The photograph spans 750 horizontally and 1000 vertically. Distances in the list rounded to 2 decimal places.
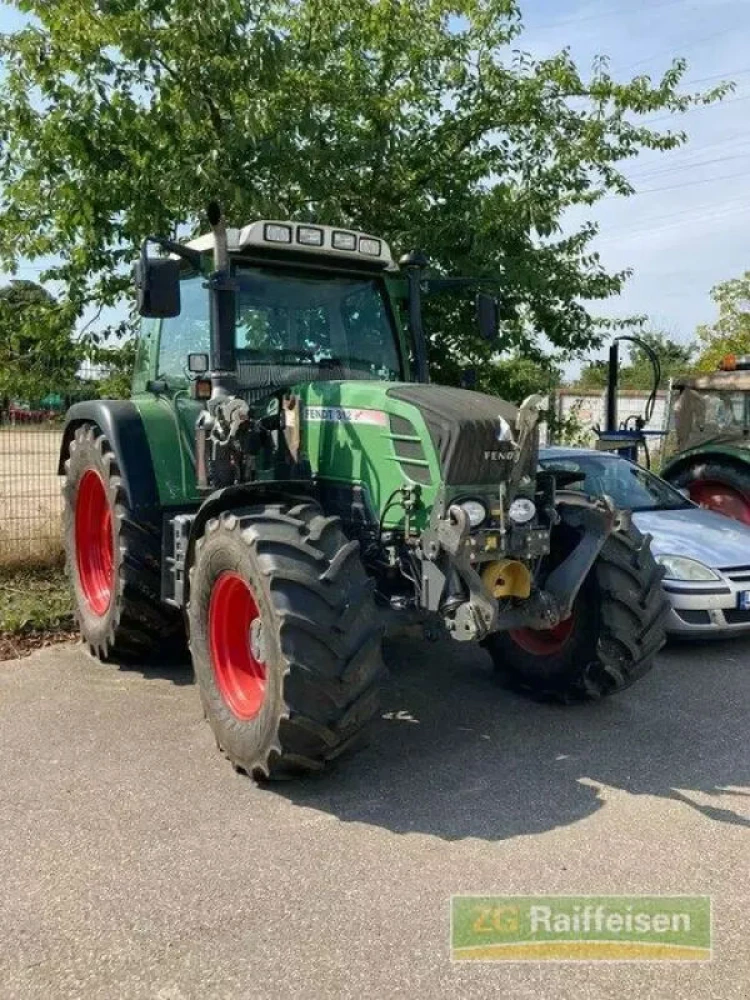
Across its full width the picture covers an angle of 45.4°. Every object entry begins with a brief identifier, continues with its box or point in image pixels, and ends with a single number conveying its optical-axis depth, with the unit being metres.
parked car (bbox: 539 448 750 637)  6.02
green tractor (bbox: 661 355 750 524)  8.53
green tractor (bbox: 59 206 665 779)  3.70
